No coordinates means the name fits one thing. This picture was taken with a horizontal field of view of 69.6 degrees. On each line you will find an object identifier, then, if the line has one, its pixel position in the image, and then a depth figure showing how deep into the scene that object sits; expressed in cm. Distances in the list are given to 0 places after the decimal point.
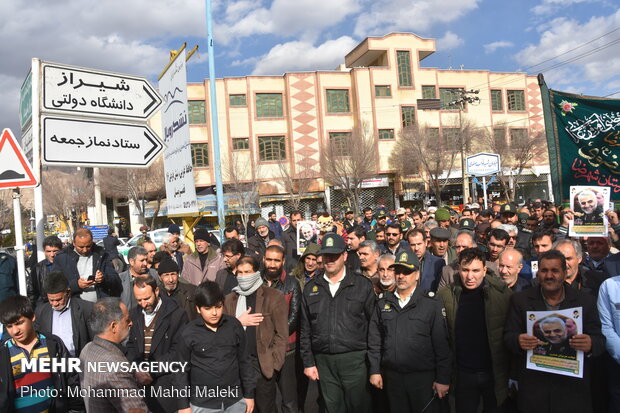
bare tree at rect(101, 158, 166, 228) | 3056
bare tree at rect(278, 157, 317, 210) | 3297
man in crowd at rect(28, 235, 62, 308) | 487
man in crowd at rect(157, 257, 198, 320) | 489
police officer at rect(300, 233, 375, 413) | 404
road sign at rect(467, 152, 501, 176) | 1927
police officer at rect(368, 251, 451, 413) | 372
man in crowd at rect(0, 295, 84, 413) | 311
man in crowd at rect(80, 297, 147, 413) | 284
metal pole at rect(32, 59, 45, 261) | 386
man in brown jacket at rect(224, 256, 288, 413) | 414
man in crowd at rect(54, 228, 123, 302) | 497
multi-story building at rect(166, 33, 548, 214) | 3300
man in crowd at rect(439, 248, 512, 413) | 362
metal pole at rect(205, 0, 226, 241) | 891
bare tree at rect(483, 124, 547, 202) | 3412
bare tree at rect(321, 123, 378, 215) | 3206
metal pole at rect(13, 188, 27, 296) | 395
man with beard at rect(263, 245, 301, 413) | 433
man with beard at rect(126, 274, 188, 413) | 384
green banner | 546
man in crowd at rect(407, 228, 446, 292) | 538
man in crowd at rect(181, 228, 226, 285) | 627
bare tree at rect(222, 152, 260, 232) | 3027
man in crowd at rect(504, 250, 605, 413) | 326
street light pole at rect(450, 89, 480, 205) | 2665
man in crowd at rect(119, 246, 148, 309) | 540
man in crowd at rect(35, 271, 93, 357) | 399
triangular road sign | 384
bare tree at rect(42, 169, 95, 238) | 3950
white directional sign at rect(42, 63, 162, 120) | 399
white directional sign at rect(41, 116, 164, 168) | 397
